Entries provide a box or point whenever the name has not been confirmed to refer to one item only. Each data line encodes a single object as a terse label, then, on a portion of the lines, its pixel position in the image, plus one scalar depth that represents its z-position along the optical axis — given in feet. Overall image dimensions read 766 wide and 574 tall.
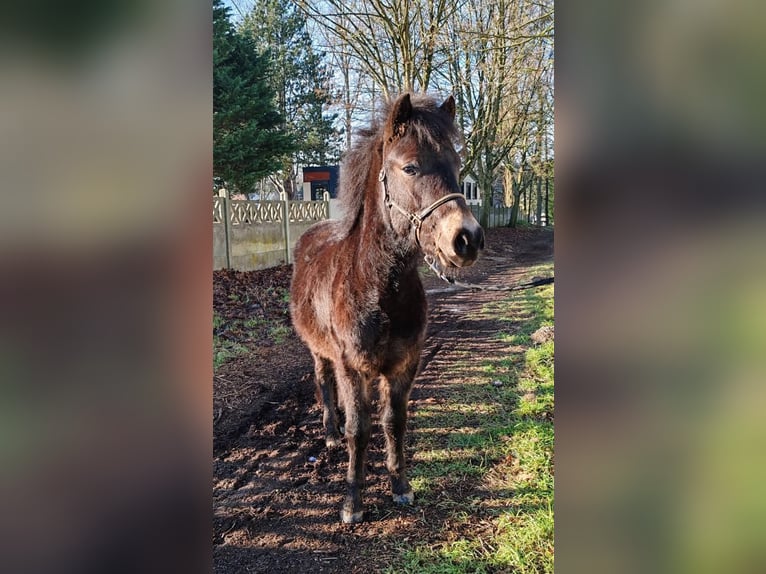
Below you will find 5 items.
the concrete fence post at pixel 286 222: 26.04
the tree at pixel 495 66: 25.96
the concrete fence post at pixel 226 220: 21.24
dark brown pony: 6.44
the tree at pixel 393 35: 27.40
